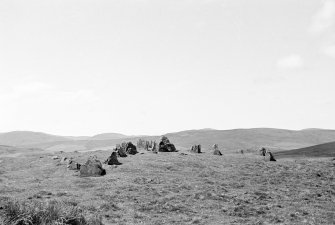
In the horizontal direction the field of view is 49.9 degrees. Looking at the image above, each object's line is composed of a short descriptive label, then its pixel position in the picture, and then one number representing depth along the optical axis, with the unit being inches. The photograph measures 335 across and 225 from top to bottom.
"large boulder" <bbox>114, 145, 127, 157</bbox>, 2117.4
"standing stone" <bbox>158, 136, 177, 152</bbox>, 2447.1
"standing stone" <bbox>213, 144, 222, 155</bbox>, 2380.4
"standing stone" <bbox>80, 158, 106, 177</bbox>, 1504.7
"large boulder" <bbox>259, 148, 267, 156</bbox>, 2430.0
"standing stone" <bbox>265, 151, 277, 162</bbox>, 2154.5
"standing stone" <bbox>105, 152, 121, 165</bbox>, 1784.0
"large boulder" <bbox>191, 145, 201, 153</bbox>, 2546.5
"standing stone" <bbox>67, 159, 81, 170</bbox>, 1748.3
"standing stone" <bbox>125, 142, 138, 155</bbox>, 2322.8
